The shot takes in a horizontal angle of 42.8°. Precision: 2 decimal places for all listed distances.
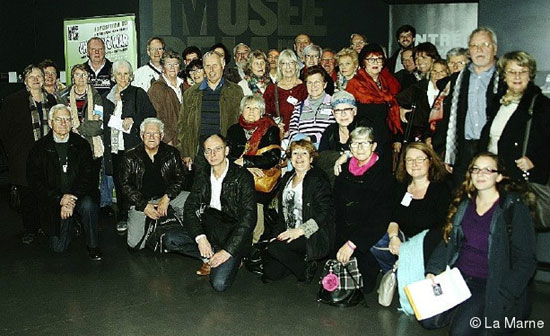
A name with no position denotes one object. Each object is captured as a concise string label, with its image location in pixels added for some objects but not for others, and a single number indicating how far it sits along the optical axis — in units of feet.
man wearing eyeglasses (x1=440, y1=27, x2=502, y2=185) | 16.10
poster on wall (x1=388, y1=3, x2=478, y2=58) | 32.12
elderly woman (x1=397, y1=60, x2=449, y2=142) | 19.49
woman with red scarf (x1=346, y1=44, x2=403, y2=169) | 19.40
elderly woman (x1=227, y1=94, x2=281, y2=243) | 19.19
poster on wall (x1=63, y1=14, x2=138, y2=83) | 30.71
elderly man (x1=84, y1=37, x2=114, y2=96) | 25.25
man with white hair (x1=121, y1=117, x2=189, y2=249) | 20.45
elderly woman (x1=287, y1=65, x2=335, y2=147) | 18.93
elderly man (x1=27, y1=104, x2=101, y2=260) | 20.57
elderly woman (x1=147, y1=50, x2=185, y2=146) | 23.25
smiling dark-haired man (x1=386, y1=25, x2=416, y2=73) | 26.32
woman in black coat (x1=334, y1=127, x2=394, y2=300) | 16.19
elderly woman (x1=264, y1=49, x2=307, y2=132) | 20.44
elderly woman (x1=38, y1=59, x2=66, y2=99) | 24.22
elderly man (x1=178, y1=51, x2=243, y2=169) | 21.08
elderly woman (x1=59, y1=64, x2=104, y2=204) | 23.56
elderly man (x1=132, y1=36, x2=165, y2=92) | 25.03
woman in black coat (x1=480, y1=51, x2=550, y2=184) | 15.01
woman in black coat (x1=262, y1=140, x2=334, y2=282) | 17.15
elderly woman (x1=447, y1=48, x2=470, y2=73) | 19.71
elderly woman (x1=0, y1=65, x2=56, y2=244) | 22.62
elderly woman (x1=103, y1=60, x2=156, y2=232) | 22.75
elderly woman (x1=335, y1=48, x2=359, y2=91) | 20.83
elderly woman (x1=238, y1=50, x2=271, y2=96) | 22.79
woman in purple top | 12.67
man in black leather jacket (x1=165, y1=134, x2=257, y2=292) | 17.33
